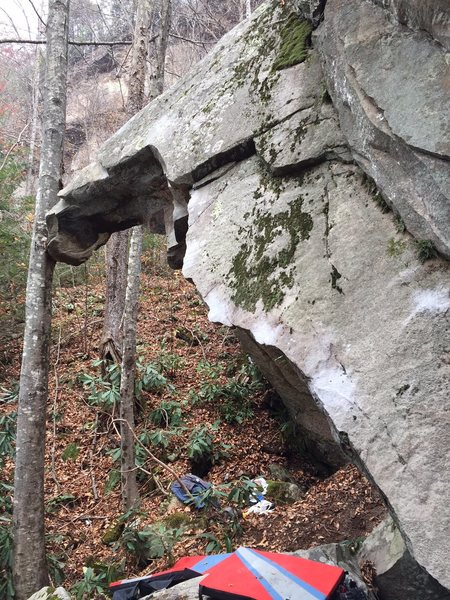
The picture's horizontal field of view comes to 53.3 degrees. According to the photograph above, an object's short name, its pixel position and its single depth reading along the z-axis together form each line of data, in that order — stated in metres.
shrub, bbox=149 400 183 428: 7.46
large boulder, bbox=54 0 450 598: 2.21
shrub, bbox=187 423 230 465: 6.71
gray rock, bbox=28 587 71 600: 3.42
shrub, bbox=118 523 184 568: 4.96
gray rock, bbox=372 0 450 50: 2.18
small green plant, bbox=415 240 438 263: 2.38
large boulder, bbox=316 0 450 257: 2.26
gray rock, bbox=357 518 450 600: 3.01
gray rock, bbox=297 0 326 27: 3.32
